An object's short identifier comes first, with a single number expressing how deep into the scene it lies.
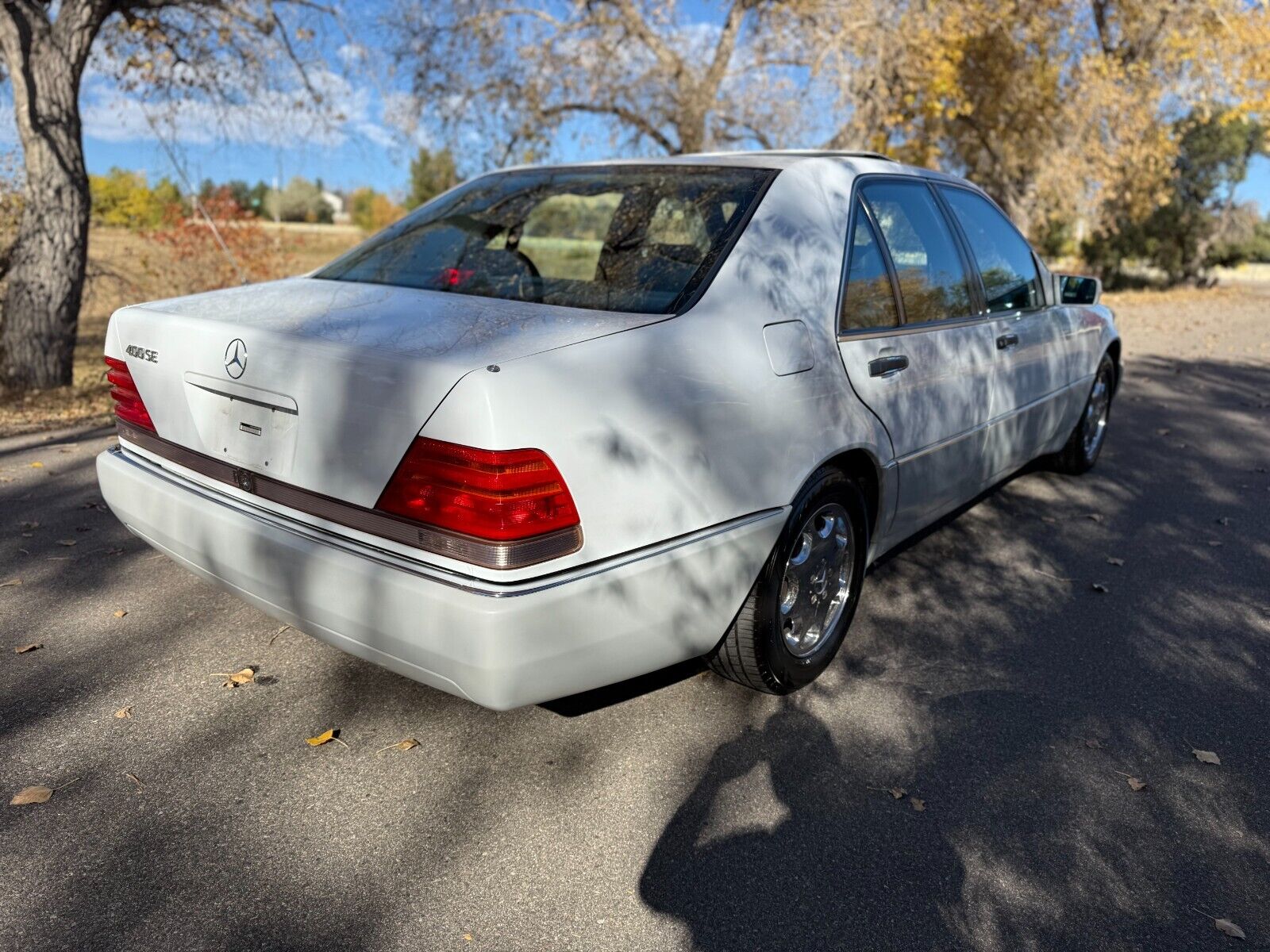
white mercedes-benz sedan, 2.32
